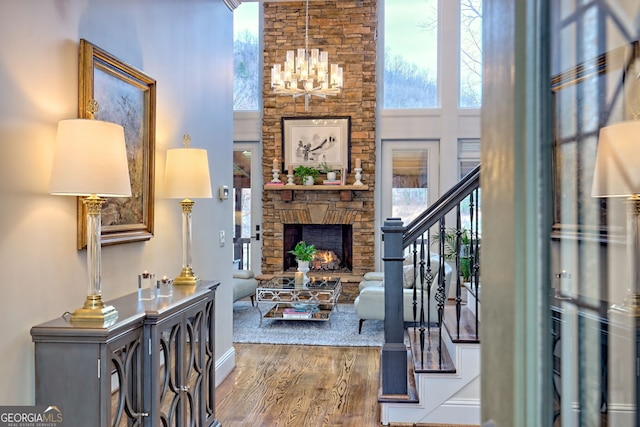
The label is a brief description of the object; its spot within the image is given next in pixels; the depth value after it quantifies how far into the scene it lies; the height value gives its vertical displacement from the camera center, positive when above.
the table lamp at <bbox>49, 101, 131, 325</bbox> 1.74 +0.14
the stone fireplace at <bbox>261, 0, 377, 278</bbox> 7.14 +1.43
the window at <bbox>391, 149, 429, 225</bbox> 7.32 +0.44
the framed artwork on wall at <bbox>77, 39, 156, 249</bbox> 2.07 +0.44
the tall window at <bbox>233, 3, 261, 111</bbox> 7.52 +2.32
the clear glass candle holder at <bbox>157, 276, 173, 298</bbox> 2.39 -0.37
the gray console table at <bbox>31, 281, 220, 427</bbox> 1.70 -0.59
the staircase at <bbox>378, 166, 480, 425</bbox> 2.97 -0.93
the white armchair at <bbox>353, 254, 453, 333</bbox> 4.86 -0.88
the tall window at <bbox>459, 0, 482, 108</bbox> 7.12 +2.29
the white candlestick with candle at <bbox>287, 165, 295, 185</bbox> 7.21 +0.53
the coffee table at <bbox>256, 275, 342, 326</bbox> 5.39 -0.94
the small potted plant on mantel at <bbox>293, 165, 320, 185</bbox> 7.12 +0.56
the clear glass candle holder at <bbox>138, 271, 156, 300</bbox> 2.28 -0.37
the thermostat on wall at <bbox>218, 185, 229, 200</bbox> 3.85 +0.16
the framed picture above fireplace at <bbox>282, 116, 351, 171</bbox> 7.20 +1.03
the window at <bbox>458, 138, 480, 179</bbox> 7.19 +0.83
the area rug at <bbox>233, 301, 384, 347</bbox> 4.91 -1.26
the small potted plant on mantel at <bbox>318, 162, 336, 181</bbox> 7.16 +0.62
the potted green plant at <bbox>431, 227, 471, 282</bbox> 6.53 -0.47
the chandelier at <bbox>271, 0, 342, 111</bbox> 5.45 +1.51
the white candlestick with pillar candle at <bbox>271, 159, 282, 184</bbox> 7.21 +0.60
